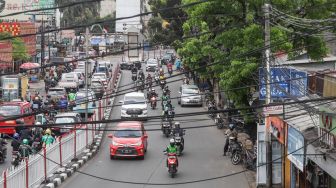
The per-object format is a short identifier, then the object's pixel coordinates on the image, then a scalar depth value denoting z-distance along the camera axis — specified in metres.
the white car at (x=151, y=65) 70.75
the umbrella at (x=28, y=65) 52.46
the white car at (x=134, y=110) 37.50
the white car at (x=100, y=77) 54.96
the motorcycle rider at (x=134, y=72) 60.12
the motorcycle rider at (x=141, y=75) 56.70
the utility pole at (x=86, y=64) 32.02
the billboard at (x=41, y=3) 77.07
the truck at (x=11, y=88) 43.19
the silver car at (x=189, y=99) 45.47
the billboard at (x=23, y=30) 58.96
